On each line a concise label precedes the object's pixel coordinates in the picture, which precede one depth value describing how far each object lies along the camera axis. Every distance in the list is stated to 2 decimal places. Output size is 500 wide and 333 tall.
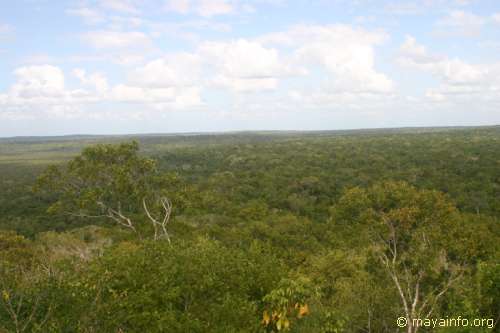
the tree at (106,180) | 20.75
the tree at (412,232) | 16.28
